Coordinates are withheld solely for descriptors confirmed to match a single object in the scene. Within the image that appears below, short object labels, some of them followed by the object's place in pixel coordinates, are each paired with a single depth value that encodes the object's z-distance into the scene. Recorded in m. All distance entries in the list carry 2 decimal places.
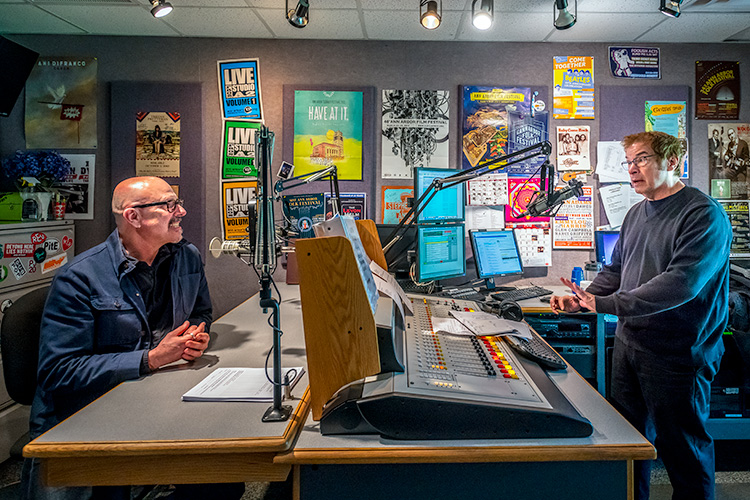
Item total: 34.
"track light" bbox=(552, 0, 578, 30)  2.15
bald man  1.22
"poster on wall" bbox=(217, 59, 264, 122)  2.87
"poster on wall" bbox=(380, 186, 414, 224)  2.93
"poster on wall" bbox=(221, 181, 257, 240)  2.92
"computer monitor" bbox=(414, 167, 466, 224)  2.38
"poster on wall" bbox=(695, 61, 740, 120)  2.89
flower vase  2.61
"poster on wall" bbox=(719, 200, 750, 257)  2.88
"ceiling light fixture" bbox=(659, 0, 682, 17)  2.13
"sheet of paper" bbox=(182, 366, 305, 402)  1.08
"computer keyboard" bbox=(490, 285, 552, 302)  2.46
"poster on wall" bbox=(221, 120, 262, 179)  2.91
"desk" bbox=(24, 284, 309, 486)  0.88
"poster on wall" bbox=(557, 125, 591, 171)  2.91
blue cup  2.81
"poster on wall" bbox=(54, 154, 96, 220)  2.87
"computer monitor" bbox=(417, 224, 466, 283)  2.35
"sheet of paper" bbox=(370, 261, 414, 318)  1.22
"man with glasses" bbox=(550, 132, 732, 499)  1.50
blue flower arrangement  2.66
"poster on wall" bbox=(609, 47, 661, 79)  2.88
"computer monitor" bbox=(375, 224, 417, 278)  2.53
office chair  1.39
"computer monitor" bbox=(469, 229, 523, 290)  2.67
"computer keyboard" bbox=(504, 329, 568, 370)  1.24
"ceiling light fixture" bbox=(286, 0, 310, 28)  2.17
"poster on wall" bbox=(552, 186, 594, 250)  2.93
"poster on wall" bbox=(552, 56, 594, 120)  2.88
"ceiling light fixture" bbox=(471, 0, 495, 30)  2.13
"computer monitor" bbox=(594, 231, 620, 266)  2.75
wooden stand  0.95
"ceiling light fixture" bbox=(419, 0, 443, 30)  2.16
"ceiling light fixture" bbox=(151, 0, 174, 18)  2.11
